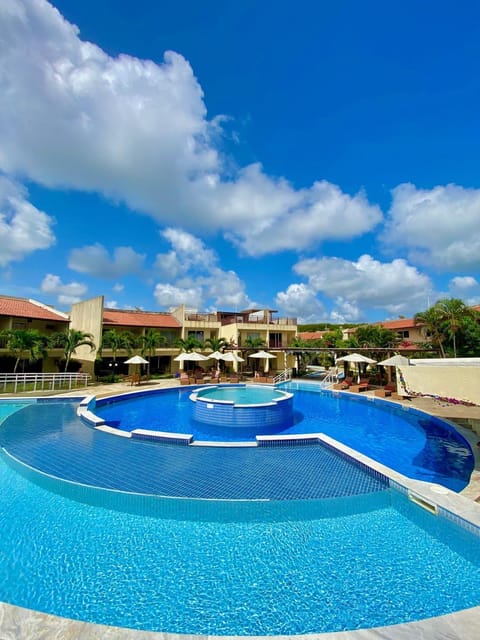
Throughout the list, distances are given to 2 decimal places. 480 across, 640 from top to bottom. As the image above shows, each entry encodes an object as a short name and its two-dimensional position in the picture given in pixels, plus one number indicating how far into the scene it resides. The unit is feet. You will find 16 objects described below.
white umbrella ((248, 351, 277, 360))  87.85
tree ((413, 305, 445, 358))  88.69
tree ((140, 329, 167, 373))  89.71
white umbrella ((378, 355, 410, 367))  55.97
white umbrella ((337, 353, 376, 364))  72.74
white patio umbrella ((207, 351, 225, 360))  87.19
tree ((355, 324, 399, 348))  99.71
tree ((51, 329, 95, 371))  75.56
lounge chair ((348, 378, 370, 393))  71.00
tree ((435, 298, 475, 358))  84.89
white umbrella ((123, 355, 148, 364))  78.16
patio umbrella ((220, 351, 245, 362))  85.25
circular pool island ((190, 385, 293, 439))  44.34
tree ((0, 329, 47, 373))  66.13
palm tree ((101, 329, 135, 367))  83.15
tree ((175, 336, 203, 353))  97.66
